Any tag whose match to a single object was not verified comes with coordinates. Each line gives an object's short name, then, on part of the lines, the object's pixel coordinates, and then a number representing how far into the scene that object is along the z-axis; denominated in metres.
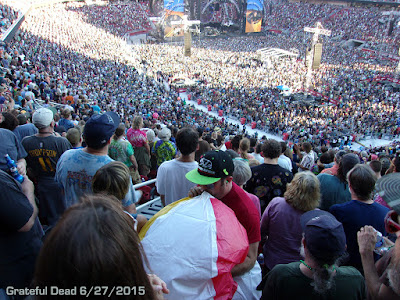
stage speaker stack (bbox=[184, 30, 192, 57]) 33.22
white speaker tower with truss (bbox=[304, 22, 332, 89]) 23.92
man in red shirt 2.16
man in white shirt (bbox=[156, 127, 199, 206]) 3.00
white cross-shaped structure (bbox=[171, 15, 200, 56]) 33.19
